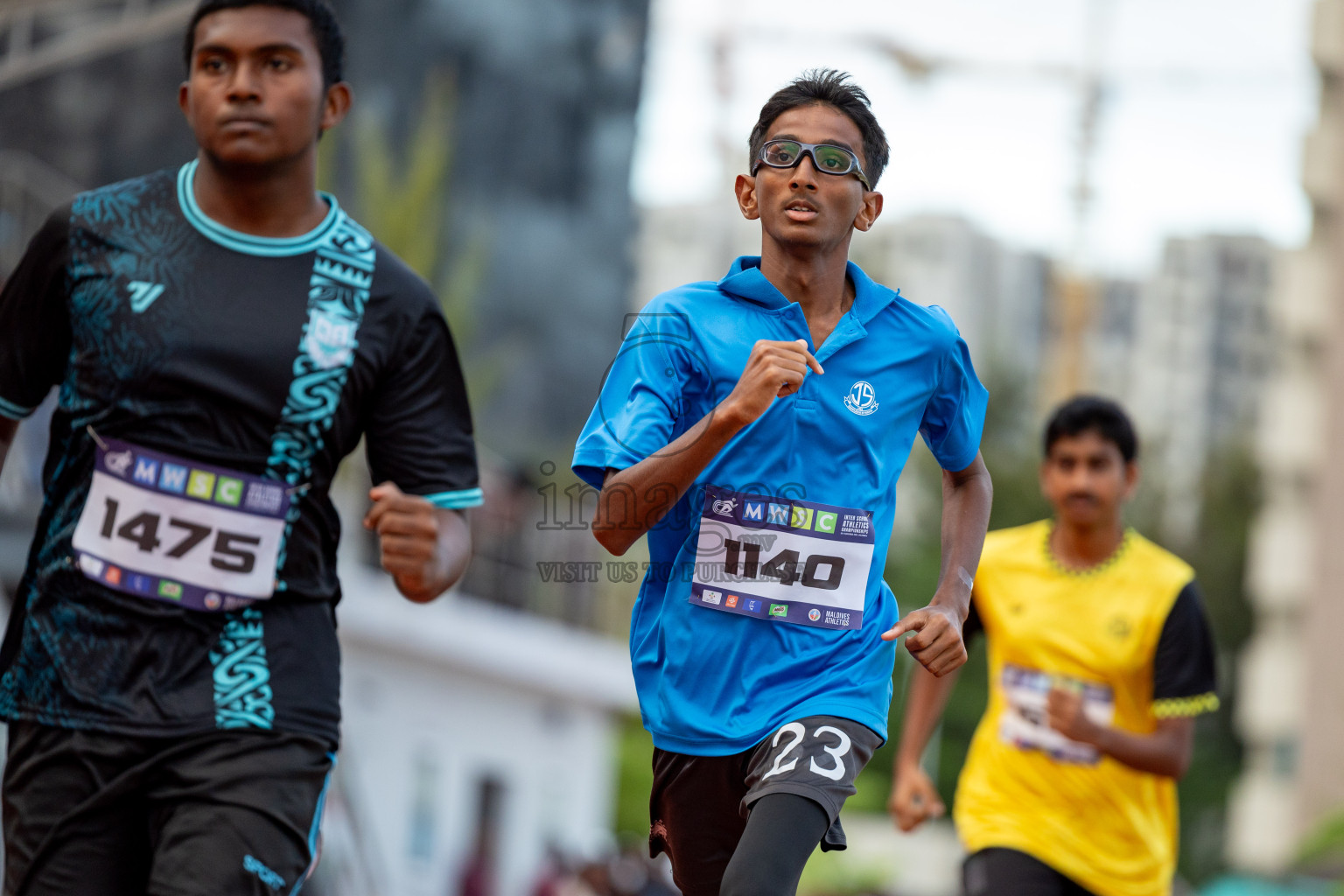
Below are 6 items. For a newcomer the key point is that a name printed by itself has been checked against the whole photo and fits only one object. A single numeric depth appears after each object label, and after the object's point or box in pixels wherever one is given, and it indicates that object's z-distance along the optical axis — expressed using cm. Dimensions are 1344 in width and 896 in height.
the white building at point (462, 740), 4159
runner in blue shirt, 829
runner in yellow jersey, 1245
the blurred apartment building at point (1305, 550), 5859
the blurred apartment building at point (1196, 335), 14950
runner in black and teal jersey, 794
